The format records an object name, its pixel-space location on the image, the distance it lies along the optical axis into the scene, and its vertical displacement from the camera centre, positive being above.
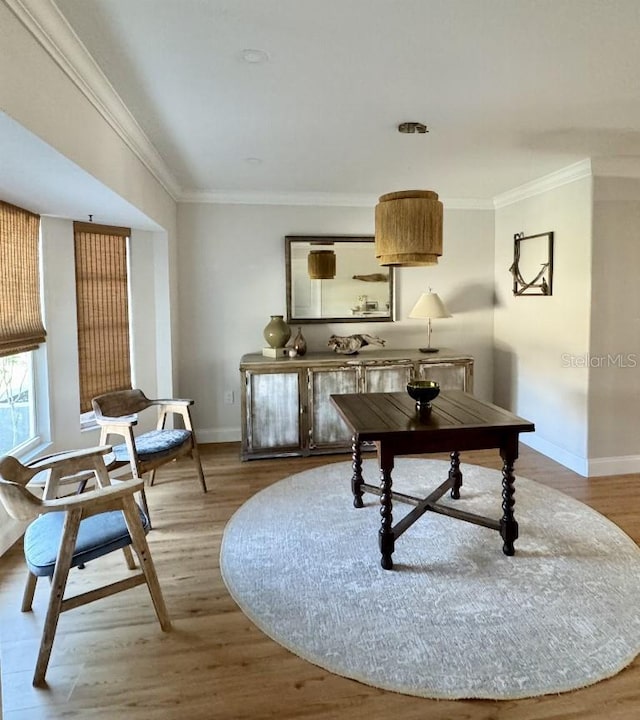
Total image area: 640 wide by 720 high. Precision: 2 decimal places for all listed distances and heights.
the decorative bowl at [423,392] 2.82 -0.41
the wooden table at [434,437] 2.48 -0.59
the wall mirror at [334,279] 4.83 +0.40
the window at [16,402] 3.08 -0.51
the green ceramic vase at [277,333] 4.52 -0.11
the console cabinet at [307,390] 4.29 -0.61
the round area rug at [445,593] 1.87 -1.27
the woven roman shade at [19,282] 2.94 +0.26
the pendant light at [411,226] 2.32 +0.44
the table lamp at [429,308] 4.70 +0.11
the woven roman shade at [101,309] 3.83 +0.10
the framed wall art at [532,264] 4.25 +0.49
